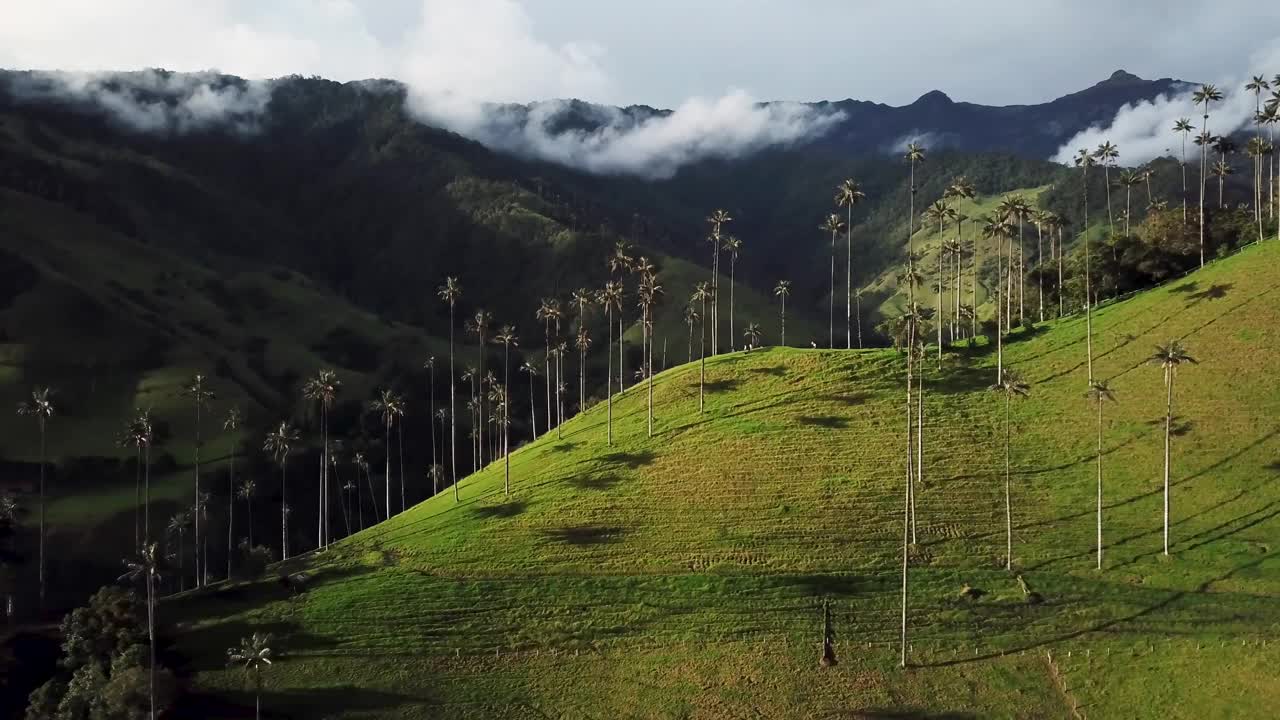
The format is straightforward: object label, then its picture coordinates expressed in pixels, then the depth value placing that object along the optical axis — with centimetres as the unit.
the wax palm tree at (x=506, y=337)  13379
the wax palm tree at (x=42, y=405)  10631
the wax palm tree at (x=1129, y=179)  17050
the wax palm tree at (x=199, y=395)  11059
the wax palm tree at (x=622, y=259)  13715
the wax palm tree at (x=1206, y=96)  15175
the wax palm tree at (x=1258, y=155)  14950
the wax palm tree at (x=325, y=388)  11938
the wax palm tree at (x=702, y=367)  12406
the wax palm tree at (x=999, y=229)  12662
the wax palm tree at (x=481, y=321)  12125
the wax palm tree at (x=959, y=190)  13388
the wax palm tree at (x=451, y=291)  12600
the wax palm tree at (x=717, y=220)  14308
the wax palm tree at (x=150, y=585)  6600
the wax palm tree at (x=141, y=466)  10125
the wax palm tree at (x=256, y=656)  6531
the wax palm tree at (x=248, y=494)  15616
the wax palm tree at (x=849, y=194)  13438
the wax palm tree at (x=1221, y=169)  15438
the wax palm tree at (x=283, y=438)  13100
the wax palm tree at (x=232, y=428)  14275
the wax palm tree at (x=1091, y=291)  11952
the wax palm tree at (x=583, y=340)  14679
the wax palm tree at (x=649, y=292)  12331
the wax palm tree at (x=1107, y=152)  17600
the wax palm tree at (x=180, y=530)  14050
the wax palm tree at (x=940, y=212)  12788
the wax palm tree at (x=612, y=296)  13300
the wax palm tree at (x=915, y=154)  13188
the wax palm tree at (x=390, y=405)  13038
